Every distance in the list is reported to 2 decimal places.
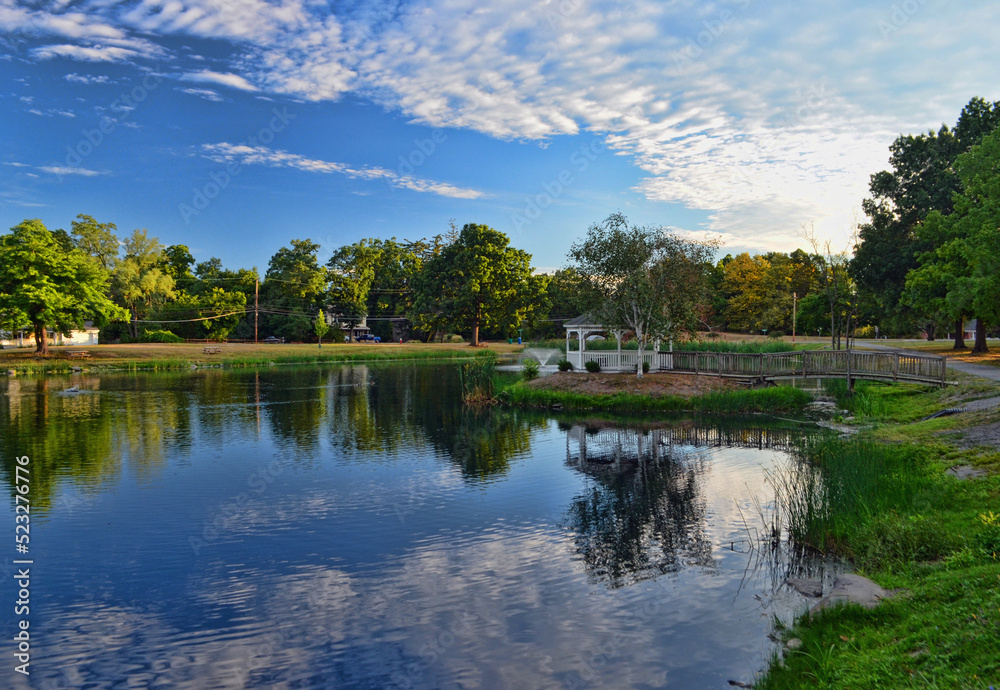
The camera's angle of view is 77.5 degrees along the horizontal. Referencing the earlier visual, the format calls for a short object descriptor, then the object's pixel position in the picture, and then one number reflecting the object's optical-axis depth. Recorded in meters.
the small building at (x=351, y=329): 92.31
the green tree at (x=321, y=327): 80.44
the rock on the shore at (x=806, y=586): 8.84
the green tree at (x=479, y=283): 78.12
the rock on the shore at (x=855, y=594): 7.18
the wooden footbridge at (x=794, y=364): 24.36
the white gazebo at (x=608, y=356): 33.19
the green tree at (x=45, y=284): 53.91
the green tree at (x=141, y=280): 79.19
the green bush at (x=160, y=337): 77.19
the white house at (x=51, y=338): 72.12
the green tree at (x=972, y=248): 23.61
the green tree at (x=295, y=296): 87.56
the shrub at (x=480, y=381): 31.58
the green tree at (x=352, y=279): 90.69
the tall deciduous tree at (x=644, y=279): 29.70
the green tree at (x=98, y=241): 79.12
